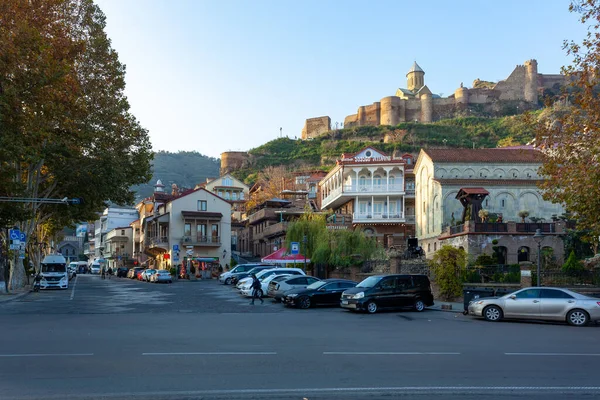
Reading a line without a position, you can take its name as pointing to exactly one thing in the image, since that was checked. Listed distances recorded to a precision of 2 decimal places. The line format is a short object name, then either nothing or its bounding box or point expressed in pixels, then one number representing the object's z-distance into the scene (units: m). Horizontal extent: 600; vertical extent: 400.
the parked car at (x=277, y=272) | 38.00
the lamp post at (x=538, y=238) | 25.06
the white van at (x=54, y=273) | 44.91
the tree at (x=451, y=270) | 30.16
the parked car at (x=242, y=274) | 47.13
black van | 24.62
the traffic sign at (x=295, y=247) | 40.67
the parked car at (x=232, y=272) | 50.47
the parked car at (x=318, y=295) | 27.53
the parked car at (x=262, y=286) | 34.56
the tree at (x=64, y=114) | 29.33
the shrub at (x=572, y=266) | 27.56
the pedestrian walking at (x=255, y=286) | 30.06
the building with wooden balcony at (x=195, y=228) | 72.44
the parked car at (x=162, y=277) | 56.22
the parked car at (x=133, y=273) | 72.37
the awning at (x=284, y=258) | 47.94
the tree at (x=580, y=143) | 19.97
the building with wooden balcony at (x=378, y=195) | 66.62
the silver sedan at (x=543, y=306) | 20.09
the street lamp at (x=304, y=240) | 44.18
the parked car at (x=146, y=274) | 59.62
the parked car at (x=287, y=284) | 30.34
